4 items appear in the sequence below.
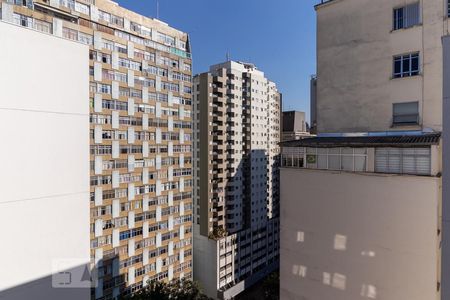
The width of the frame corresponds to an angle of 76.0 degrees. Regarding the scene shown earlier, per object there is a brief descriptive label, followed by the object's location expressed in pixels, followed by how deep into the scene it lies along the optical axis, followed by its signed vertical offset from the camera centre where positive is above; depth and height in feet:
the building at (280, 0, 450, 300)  36.99 -2.92
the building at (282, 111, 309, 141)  288.10 +22.75
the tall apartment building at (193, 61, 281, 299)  169.58 -20.05
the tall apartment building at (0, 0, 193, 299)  104.63 +3.96
